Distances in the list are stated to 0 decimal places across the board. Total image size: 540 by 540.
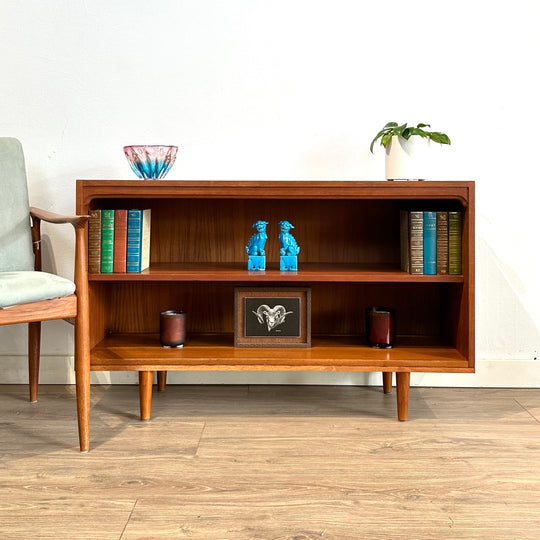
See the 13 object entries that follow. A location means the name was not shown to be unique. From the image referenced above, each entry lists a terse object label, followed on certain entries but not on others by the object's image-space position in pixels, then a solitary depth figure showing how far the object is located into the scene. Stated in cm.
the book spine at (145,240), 224
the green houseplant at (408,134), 216
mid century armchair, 177
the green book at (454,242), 215
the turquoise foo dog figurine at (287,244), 222
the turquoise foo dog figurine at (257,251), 222
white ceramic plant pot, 217
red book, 218
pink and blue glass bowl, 219
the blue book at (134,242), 219
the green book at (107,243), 218
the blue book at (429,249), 216
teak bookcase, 220
